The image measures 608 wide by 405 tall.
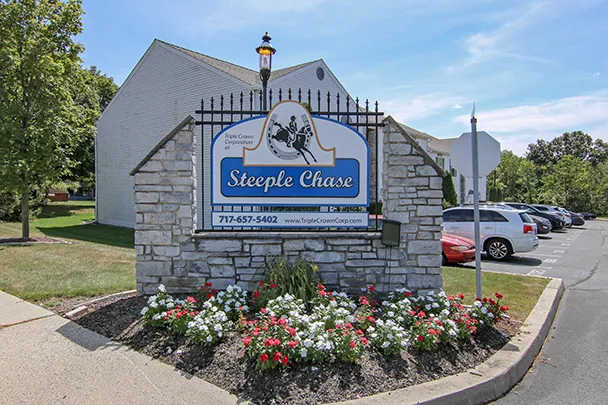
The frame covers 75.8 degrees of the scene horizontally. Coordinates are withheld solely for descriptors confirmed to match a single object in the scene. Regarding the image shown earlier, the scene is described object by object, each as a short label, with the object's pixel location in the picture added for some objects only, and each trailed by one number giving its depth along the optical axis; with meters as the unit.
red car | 9.82
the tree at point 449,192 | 31.30
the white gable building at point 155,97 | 15.56
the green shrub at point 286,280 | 4.72
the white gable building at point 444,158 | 33.15
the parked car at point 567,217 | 24.81
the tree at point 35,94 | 10.91
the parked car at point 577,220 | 27.20
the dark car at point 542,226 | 19.64
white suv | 11.31
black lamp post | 6.01
